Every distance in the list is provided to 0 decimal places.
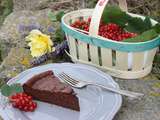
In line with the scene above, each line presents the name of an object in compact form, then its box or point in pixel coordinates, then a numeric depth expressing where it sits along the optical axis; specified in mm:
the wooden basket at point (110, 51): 942
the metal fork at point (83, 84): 900
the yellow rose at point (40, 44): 1103
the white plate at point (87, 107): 865
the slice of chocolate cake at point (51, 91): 885
